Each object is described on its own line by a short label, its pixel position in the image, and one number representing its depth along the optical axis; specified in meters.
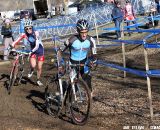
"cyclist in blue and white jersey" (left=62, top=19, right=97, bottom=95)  5.97
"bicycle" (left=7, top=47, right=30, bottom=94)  8.74
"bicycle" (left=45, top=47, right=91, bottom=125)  5.78
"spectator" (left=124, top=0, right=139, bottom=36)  15.74
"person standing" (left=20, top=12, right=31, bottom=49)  12.30
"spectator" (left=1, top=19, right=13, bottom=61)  13.74
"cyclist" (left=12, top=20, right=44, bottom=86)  8.47
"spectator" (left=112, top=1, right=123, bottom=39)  15.24
